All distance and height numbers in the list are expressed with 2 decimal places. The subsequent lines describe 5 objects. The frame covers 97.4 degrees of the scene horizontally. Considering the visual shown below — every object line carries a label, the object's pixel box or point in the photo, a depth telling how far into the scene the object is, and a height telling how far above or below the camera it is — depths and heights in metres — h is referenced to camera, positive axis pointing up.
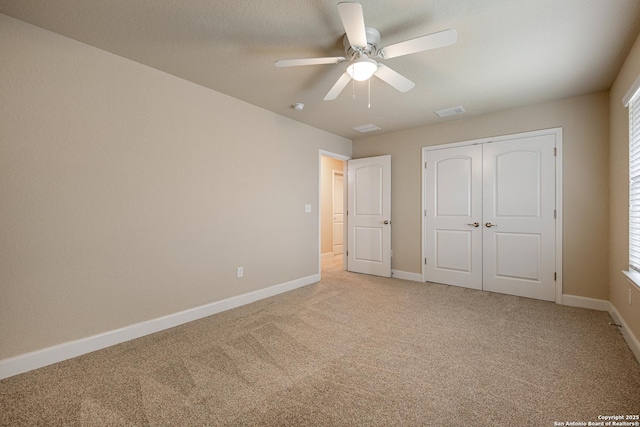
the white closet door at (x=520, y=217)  3.58 -0.07
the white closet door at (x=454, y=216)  4.11 -0.06
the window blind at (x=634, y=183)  2.29 +0.24
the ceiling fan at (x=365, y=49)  1.65 +1.10
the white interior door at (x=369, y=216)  4.90 -0.06
